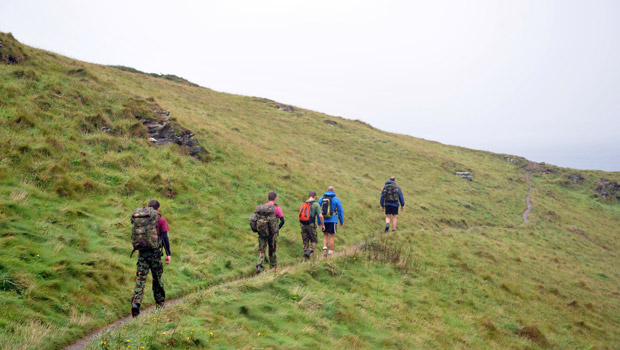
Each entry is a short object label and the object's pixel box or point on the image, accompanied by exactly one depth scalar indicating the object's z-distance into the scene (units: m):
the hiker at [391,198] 18.31
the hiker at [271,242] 11.07
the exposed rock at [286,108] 62.94
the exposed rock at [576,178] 68.00
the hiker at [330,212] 13.29
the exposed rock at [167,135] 19.61
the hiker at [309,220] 12.48
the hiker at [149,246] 7.67
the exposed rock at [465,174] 50.00
